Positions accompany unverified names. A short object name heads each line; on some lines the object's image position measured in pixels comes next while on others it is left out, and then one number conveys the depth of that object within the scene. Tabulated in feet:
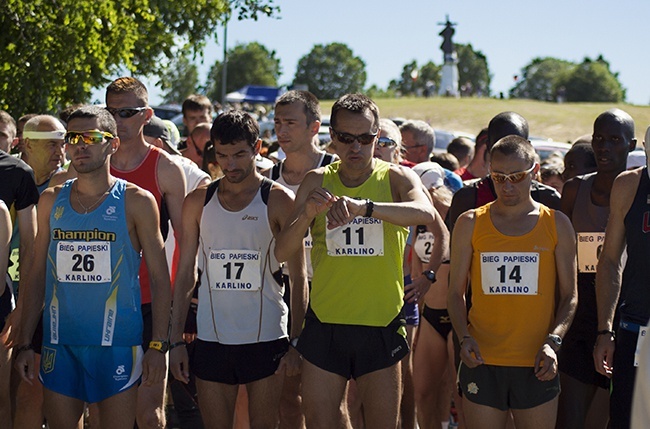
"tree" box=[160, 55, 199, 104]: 354.95
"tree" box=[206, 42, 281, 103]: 369.30
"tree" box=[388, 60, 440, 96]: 453.17
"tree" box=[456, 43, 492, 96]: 487.61
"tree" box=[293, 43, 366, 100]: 485.56
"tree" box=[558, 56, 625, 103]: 417.08
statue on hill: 355.15
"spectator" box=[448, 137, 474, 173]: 34.37
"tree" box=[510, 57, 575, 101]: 524.11
